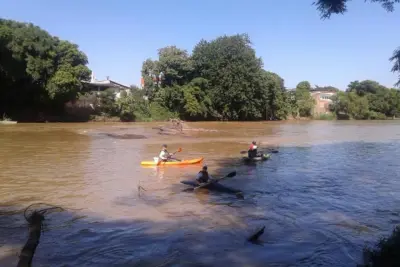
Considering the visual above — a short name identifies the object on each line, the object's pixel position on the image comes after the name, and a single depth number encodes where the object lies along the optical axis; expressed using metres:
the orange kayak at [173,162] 18.87
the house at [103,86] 52.58
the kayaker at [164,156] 18.83
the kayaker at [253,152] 20.70
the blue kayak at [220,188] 13.19
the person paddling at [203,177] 13.80
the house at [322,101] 82.74
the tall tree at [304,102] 76.81
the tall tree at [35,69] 39.72
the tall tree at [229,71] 55.25
